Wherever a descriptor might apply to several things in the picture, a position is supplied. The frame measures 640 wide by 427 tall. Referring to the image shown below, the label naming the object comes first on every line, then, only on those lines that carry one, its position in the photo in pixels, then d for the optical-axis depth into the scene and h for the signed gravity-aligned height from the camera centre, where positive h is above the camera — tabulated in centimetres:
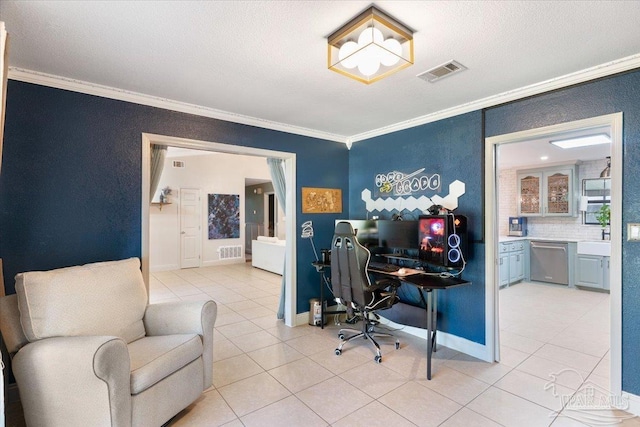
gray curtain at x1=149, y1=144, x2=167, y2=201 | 313 +54
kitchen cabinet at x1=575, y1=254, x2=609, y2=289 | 521 -103
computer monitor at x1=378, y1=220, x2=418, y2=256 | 340 -25
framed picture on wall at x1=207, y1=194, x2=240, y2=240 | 834 -8
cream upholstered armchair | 167 -84
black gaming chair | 293 -68
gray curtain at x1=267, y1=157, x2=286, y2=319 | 408 +42
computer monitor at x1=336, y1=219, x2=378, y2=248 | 380 -24
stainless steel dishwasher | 568 -96
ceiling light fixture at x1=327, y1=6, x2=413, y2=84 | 169 +101
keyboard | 325 -61
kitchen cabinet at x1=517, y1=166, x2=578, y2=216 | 587 +41
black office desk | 262 -64
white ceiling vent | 227 +109
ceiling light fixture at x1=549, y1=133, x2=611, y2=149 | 409 +100
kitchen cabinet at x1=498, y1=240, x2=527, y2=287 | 559 -95
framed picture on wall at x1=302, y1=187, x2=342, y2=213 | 404 +18
